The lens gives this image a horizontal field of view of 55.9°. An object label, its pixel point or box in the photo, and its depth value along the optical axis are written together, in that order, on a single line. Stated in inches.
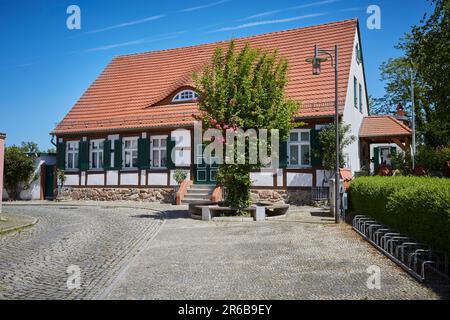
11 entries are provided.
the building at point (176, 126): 672.4
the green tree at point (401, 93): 1257.0
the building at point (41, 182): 879.6
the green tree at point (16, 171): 847.7
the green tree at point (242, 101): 479.8
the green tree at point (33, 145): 1446.0
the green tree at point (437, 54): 466.6
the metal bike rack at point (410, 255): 228.2
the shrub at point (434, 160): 748.6
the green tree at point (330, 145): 619.7
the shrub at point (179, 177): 741.9
